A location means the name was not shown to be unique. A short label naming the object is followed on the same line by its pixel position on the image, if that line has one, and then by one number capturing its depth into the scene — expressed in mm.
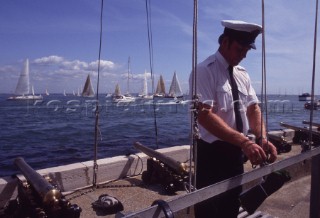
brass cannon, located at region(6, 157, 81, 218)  4180
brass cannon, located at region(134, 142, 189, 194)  6000
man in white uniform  2613
